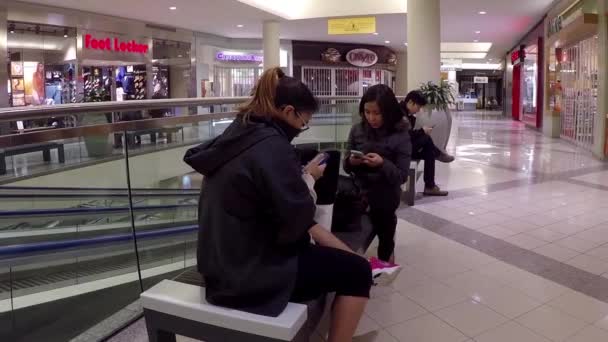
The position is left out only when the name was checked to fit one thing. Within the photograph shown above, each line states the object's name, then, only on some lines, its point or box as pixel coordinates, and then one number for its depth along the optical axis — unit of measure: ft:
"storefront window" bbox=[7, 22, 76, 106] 33.24
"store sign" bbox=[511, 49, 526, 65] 62.80
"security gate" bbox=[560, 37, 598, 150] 33.65
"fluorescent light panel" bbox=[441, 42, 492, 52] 81.34
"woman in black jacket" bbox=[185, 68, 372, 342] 4.96
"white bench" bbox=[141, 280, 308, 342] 5.00
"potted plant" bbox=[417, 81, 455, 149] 22.91
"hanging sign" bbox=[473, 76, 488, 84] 132.26
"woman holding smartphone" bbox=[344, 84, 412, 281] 9.72
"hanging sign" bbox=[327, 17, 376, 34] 40.47
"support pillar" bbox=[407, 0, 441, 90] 26.58
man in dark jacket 17.67
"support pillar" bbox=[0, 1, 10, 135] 30.73
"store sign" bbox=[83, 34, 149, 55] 37.58
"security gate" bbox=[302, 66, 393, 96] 63.05
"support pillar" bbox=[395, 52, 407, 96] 72.90
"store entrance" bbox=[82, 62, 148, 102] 38.65
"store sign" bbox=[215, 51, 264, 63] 54.97
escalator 8.63
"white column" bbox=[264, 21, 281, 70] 42.32
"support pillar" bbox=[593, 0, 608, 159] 29.07
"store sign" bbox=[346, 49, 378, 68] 63.16
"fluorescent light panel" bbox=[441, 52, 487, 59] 90.34
